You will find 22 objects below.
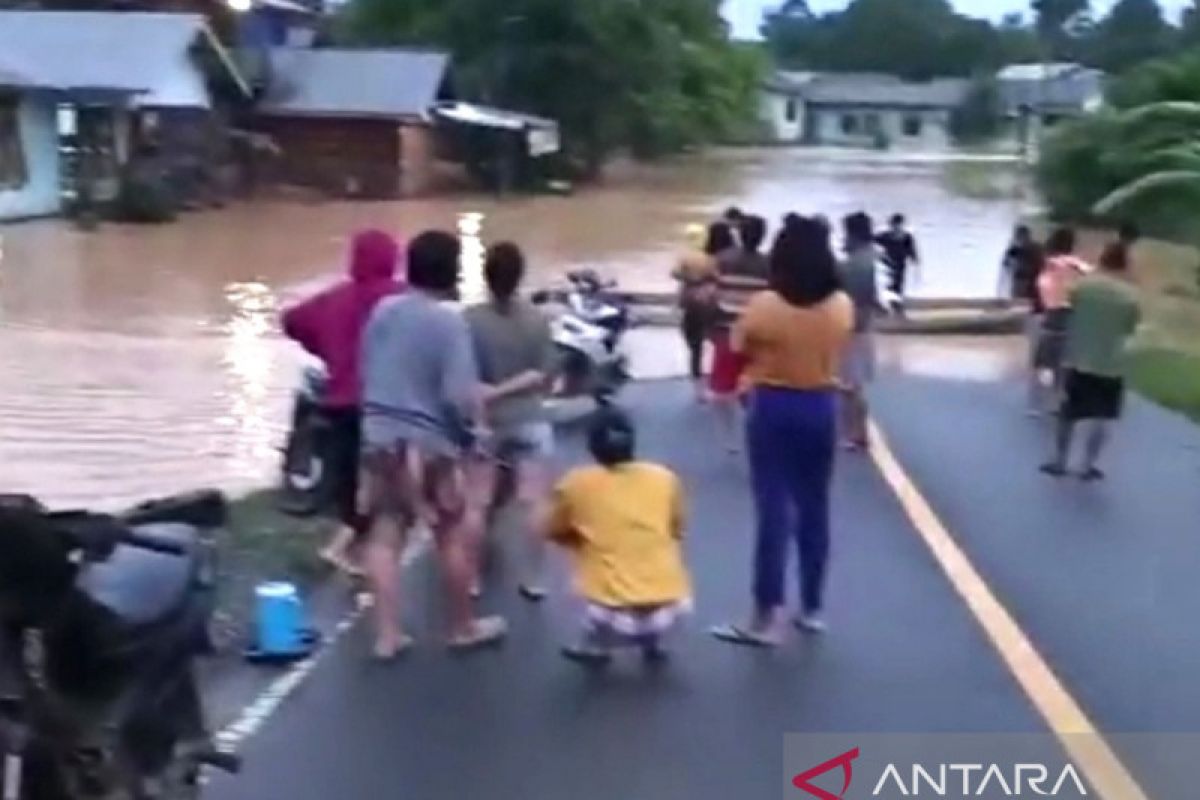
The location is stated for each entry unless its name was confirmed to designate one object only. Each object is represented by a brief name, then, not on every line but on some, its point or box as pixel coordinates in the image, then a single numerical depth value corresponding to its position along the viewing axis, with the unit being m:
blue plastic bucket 9.28
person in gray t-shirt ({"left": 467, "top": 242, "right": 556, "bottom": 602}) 10.20
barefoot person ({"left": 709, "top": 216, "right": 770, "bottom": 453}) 15.92
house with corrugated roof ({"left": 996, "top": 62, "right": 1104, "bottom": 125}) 101.62
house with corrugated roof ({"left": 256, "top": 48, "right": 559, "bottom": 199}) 59.66
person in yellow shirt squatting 9.16
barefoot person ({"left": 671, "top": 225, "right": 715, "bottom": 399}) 17.98
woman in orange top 9.58
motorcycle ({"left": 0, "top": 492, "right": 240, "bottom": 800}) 5.73
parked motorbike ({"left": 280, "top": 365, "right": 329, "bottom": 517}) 12.34
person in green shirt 14.66
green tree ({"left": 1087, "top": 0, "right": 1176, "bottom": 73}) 106.38
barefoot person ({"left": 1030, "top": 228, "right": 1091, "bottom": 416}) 18.27
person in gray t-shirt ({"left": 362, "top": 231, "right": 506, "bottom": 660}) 9.17
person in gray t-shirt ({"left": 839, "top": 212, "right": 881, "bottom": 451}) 15.95
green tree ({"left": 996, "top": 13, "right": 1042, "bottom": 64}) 144.25
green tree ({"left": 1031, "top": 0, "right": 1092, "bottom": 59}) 137.50
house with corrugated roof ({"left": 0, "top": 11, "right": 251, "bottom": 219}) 47.62
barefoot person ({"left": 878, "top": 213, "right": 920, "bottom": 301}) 27.22
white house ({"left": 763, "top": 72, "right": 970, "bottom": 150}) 130.50
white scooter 17.61
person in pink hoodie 10.54
